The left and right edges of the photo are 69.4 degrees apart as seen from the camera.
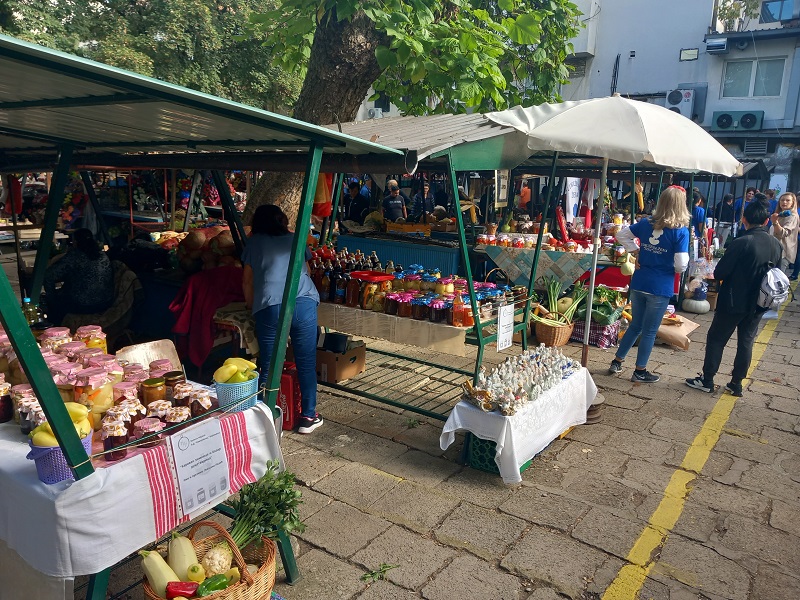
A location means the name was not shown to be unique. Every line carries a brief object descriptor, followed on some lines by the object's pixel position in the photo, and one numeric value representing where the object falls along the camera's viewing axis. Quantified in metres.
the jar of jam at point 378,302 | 4.65
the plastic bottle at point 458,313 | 4.24
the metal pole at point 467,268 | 3.85
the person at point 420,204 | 12.88
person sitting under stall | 5.16
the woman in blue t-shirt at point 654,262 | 5.11
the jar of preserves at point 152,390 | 2.42
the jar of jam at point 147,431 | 2.16
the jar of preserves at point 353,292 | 4.79
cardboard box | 5.12
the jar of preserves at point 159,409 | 2.26
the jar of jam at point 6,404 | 2.31
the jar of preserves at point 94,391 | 2.23
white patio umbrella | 4.02
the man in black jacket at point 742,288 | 5.08
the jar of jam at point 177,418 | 2.26
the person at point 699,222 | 9.66
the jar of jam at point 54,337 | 2.74
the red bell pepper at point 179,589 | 2.11
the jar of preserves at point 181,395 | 2.41
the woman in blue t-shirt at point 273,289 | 4.08
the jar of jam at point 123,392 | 2.32
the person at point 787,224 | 8.55
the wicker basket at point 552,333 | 6.67
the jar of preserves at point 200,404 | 2.41
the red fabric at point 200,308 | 4.92
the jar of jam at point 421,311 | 4.43
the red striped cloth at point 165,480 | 2.10
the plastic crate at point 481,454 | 3.82
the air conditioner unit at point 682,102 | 20.89
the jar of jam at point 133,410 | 2.21
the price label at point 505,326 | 4.32
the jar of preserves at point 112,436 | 2.09
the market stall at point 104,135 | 1.73
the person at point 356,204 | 13.06
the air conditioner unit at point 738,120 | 20.31
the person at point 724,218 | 14.34
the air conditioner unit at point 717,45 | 20.00
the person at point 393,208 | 11.87
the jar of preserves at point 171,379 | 2.50
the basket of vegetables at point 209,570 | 2.14
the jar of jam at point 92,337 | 2.90
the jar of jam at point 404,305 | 4.45
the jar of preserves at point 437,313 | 4.32
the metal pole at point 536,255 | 4.95
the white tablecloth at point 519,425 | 3.65
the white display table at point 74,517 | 1.88
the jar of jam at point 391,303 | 4.52
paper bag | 6.87
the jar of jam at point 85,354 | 2.47
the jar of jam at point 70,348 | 2.59
